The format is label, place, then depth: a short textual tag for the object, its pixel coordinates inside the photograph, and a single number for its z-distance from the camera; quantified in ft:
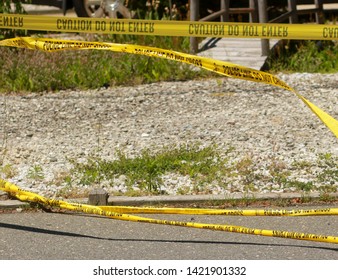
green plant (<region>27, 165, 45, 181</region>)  57.57
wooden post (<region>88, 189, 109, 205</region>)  52.24
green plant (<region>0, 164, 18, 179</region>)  58.19
